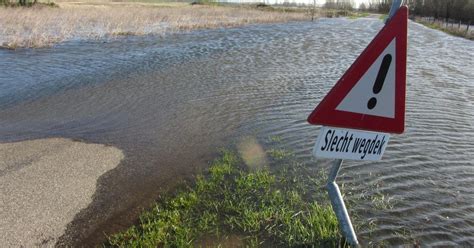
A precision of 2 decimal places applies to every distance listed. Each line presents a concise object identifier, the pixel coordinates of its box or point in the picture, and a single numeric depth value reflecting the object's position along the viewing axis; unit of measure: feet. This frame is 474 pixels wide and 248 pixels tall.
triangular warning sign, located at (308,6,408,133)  9.76
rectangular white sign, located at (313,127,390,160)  9.87
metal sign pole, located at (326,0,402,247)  11.25
